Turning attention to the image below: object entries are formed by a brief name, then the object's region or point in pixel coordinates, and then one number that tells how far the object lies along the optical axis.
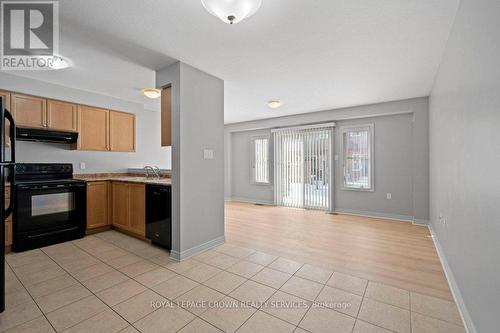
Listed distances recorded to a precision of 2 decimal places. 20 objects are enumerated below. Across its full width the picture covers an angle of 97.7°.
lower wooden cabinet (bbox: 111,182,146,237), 3.47
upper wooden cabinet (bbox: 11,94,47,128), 3.31
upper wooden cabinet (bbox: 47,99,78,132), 3.65
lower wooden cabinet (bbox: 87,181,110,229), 3.78
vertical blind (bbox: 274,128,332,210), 5.64
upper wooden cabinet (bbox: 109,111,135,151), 4.46
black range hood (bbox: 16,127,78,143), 3.34
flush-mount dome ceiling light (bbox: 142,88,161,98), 3.59
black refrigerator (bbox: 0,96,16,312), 1.78
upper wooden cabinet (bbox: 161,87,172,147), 3.02
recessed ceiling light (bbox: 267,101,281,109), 4.55
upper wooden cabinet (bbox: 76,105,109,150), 4.00
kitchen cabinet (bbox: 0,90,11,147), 3.21
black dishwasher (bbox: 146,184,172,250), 2.97
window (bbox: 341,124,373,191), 5.07
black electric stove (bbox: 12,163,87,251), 3.04
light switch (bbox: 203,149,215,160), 3.14
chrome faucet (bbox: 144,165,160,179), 4.24
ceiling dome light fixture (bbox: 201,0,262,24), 1.52
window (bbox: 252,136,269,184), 6.78
